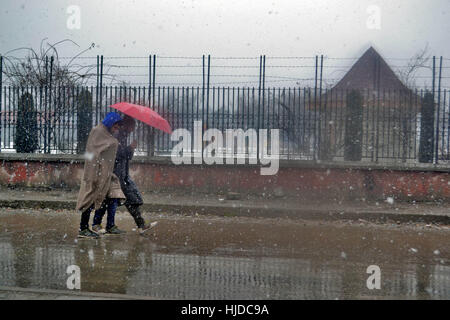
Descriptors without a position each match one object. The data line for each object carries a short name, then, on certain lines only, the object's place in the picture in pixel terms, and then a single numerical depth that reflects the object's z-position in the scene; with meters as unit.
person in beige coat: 7.16
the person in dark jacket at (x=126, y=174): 7.45
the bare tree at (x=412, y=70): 11.96
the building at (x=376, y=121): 11.46
